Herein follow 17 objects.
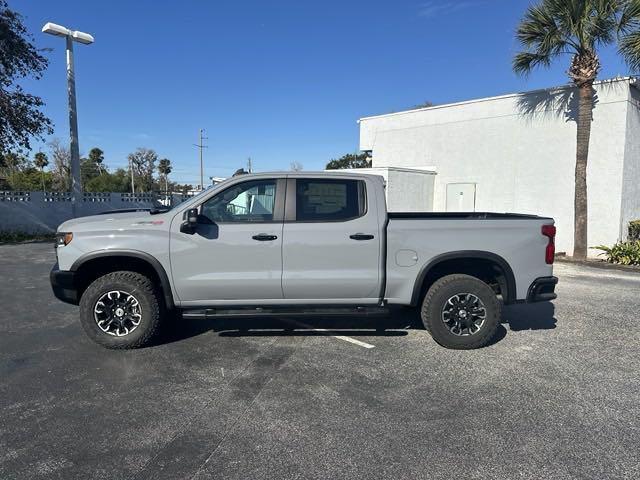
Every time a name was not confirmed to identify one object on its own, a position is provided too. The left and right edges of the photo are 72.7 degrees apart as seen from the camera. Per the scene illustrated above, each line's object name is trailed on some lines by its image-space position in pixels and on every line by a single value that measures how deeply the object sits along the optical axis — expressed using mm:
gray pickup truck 4613
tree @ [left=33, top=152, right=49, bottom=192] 59362
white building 12336
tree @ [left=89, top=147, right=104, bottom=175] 74062
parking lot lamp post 15984
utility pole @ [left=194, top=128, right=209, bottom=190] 56250
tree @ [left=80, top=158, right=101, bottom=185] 71625
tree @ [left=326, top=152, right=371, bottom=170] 55444
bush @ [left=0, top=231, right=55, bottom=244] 15121
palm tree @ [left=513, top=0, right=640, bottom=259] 10664
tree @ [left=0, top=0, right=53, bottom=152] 14883
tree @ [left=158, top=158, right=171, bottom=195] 75750
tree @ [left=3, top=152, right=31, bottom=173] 16519
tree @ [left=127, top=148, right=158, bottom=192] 71688
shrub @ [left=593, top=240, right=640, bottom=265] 11516
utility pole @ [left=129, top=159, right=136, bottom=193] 66138
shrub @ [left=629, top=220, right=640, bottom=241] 12609
